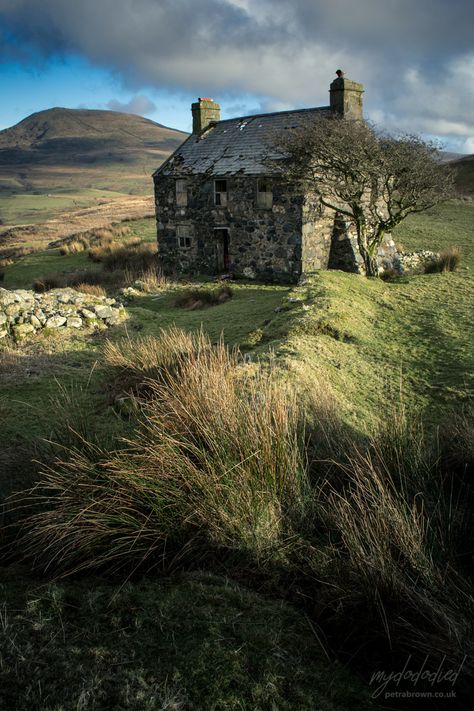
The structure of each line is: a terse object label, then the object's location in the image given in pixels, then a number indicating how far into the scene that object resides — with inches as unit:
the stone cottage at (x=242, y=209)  604.7
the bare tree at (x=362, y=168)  508.4
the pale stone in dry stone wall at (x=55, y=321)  386.0
